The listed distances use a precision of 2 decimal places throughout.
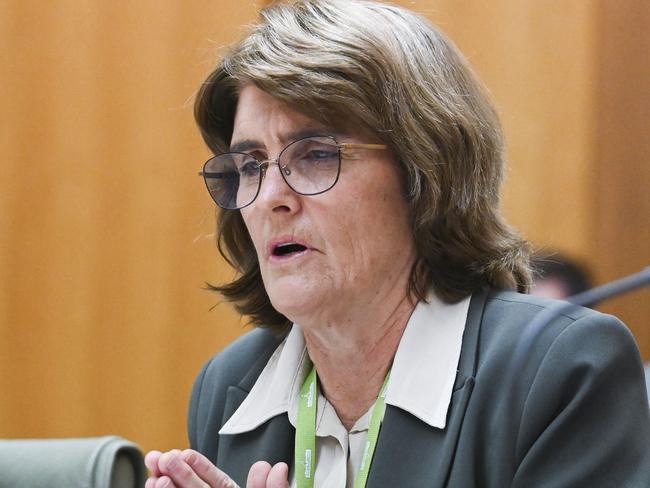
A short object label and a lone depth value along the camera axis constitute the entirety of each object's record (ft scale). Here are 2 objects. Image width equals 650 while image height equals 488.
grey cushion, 12.58
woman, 12.48
